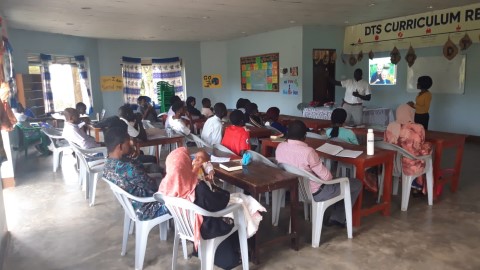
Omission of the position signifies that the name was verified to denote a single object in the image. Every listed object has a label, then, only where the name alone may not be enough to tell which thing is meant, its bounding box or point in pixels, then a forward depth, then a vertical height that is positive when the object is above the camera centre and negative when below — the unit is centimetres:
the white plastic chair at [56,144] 550 -80
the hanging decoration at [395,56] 761 +55
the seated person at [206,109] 665 -39
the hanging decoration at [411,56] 742 +53
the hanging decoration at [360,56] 810 +61
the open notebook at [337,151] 327 -61
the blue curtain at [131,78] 1035 +33
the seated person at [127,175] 257 -60
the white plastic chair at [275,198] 321 -101
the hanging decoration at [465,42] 641 +68
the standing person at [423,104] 541 -34
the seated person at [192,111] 657 -42
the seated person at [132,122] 447 -41
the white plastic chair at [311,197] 284 -91
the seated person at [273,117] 496 -43
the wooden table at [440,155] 386 -79
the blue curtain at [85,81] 929 +25
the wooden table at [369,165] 316 -72
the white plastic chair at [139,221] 253 -93
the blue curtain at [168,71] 1093 +52
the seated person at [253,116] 512 -42
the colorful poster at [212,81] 1109 +20
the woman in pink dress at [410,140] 366 -58
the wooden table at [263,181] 256 -68
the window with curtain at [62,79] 827 +29
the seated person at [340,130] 383 -48
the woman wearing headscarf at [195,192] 220 -63
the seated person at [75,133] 470 -53
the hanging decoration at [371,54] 799 +62
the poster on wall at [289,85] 823 +1
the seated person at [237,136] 376 -50
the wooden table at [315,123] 522 -55
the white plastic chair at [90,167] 406 -84
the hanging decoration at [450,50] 674 +58
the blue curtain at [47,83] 827 +20
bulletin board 884 +35
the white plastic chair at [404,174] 358 -91
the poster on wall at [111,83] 983 +19
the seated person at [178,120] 515 -45
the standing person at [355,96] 603 -20
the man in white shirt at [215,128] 448 -50
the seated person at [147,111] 730 -44
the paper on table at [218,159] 320 -63
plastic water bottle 328 -53
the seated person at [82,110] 638 -35
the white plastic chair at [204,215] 220 -85
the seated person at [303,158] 285 -57
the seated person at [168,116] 561 -44
